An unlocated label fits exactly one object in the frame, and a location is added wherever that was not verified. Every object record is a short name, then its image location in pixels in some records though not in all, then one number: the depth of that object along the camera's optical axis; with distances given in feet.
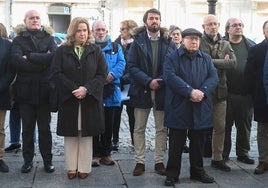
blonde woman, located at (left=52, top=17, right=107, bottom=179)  19.17
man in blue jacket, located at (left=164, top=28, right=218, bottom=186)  18.74
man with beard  20.21
